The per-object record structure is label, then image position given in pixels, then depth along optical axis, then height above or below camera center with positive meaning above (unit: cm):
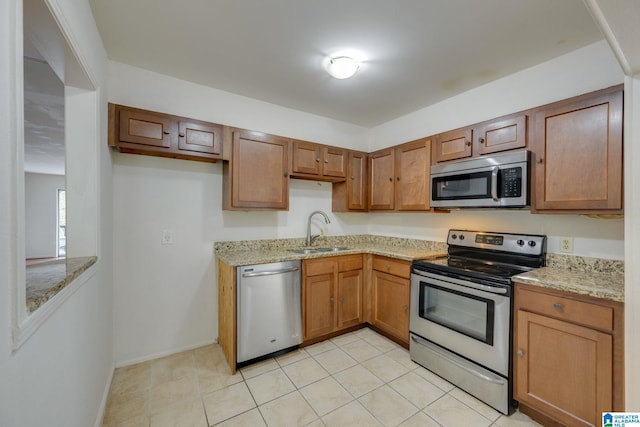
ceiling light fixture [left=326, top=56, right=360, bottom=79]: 200 +111
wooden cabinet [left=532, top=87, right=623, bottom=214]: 157 +38
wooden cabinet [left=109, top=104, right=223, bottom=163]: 200 +61
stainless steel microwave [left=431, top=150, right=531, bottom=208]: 193 +26
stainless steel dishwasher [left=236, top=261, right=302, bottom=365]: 218 -83
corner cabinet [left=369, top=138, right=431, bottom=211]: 263 +39
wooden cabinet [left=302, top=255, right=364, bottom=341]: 252 -81
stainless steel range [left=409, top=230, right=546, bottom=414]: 177 -72
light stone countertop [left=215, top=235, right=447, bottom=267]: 236 -39
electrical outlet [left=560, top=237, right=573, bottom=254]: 192 -22
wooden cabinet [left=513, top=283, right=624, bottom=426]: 138 -80
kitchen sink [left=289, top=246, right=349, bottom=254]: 293 -43
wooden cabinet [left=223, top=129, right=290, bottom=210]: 243 +37
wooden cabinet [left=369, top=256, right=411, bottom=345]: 249 -83
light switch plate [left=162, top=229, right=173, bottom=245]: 237 -23
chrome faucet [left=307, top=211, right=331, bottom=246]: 311 -14
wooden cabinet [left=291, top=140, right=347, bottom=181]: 278 +56
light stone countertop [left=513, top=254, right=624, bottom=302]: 144 -39
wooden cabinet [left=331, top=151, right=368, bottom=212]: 317 +31
